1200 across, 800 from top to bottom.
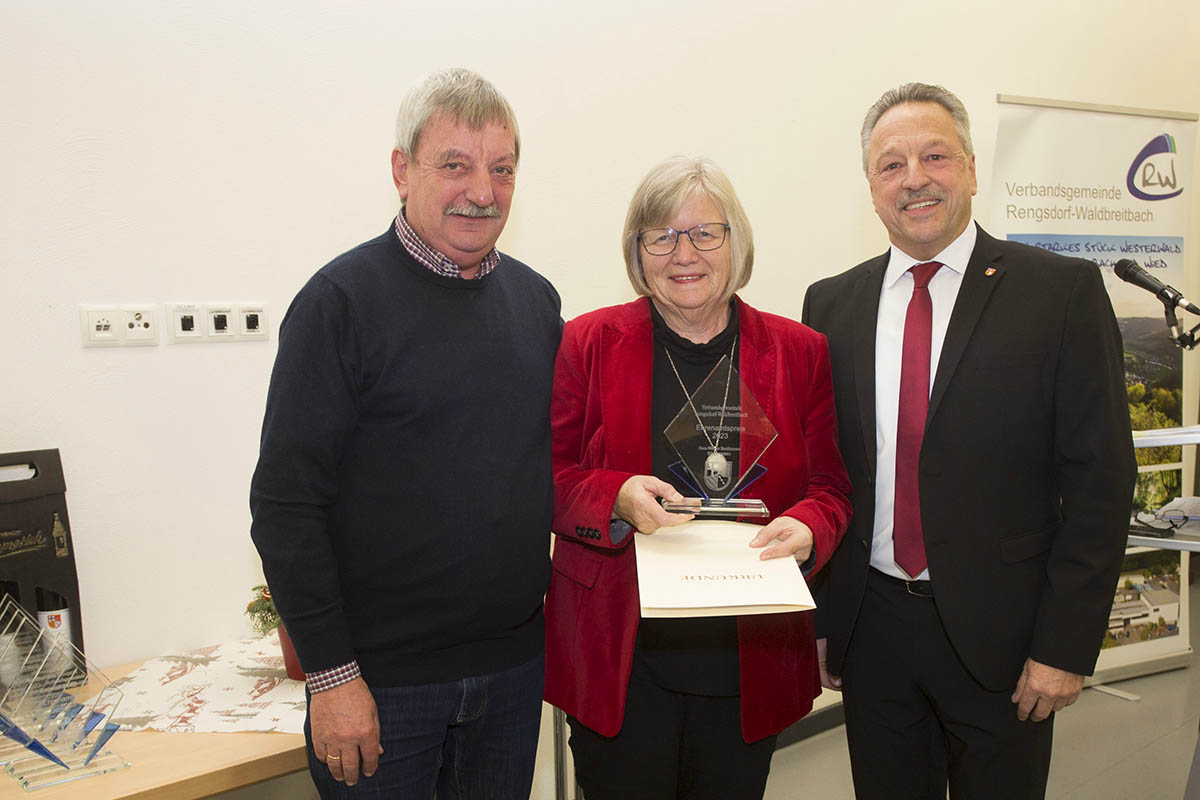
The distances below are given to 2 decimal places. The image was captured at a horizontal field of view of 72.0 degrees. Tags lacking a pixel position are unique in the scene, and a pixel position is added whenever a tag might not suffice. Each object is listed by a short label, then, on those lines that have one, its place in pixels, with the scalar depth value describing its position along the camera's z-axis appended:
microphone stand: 2.52
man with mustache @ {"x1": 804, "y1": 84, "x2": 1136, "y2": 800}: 1.76
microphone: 2.38
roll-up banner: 4.25
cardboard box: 2.07
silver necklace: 1.64
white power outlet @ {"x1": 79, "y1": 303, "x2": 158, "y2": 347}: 2.24
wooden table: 1.74
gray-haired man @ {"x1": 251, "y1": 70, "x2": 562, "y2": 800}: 1.53
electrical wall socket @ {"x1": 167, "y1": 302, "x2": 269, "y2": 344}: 2.36
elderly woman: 1.72
